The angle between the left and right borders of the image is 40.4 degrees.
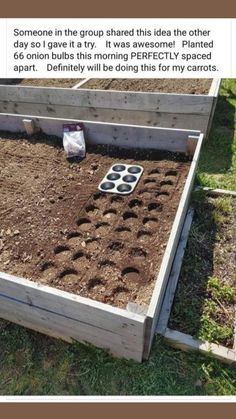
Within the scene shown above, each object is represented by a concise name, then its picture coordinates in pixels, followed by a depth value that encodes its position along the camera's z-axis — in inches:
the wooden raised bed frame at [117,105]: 148.0
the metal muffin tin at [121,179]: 114.0
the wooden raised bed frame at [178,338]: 75.9
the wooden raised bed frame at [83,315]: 66.8
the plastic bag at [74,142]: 133.0
